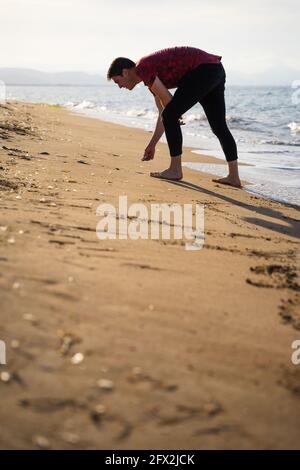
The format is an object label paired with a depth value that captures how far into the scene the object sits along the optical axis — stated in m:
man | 10.90
